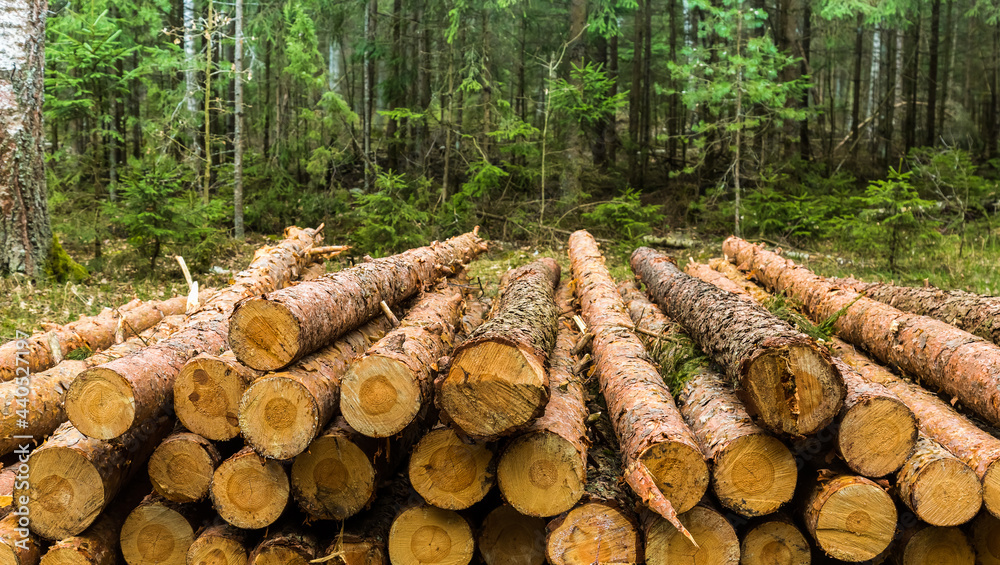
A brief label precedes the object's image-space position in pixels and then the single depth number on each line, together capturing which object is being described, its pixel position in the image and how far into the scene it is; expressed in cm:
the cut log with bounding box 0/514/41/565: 316
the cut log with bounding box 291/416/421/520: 327
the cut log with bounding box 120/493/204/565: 342
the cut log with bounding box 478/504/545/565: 335
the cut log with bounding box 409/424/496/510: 316
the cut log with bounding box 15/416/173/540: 320
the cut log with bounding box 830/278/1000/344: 453
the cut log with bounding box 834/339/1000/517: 312
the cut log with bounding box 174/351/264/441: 330
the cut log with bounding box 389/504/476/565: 327
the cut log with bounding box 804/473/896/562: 308
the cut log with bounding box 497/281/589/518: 304
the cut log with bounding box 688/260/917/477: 304
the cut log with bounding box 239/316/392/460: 310
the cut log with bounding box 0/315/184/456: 375
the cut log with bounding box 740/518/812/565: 325
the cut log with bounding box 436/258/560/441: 295
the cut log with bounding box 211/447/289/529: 324
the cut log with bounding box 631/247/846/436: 296
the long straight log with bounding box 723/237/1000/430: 368
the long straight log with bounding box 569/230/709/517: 298
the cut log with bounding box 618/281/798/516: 310
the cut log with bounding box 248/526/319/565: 322
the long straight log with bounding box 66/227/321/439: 315
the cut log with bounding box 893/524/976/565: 324
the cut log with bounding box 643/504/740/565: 305
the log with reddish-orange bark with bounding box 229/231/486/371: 324
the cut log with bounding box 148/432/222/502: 332
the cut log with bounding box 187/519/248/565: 331
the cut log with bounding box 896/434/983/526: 305
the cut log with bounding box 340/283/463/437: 313
